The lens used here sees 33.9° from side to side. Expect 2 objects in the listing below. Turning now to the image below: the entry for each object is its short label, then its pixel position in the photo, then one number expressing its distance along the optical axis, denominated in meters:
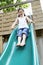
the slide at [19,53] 1.12
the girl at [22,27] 1.28
